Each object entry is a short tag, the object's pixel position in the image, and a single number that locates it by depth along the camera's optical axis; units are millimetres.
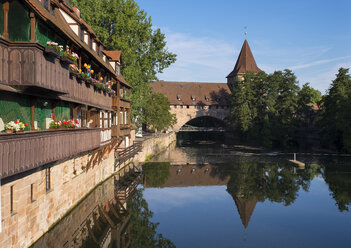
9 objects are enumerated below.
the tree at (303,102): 52469
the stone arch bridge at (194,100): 69500
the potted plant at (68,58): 10922
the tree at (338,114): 37188
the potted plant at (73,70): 12748
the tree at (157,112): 51188
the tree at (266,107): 50219
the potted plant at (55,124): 12016
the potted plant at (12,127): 8336
